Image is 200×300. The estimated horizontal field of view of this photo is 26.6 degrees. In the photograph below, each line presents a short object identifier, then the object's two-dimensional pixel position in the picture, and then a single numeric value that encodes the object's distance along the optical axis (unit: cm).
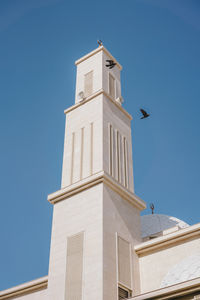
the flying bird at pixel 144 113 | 2065
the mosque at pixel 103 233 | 1547
